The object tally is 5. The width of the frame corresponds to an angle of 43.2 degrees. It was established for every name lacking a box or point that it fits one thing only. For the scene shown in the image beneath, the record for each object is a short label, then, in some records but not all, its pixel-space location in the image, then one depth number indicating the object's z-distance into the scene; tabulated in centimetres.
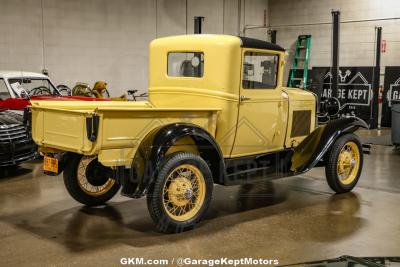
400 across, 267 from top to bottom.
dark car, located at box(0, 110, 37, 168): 700
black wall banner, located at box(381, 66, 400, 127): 1366
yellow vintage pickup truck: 441
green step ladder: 1572
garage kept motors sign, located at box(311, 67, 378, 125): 1395
